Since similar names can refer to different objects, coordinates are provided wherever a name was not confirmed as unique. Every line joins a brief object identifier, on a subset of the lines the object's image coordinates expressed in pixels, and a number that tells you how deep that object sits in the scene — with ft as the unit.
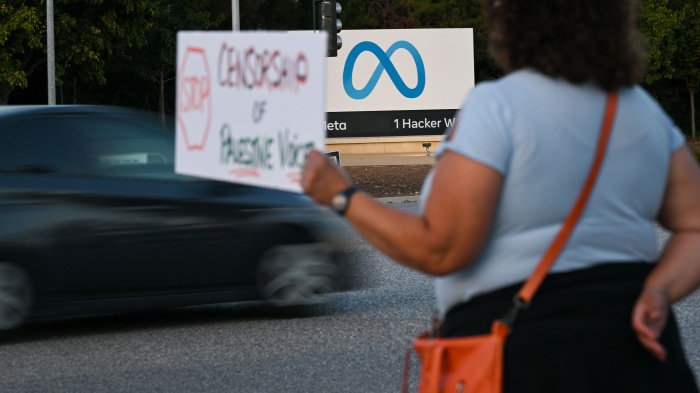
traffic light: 68.03
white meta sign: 114.62
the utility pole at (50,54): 104.01
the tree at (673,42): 180.75
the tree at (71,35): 129.29
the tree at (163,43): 180.45
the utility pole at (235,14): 106.42
